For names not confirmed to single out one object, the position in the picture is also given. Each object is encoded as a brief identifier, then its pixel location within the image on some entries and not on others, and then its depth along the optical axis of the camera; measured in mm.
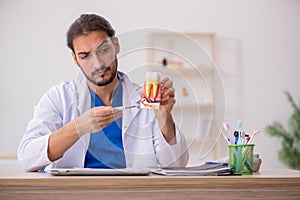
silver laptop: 2242
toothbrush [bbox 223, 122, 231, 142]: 2550
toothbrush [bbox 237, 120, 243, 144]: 2544
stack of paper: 2301
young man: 2419
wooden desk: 2134
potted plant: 6224
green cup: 2478
